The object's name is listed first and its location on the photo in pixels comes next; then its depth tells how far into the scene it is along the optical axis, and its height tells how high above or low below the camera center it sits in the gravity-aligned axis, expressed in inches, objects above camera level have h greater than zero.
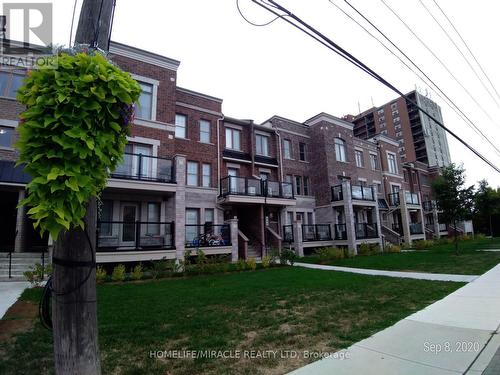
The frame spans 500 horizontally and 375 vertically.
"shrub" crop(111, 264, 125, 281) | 450.6 -44.8
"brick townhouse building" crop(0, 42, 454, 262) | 568.1 +141.4
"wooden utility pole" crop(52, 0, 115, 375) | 91.3 -17.4
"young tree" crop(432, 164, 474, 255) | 772.6 +91.9
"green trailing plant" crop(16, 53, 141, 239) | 80.1 +32.3
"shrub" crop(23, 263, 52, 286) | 383.9 -35.3
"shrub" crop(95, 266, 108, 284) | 432.9 -44.8
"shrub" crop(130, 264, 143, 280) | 462.0 -46.9
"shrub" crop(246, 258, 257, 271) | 577.6 -47.2
